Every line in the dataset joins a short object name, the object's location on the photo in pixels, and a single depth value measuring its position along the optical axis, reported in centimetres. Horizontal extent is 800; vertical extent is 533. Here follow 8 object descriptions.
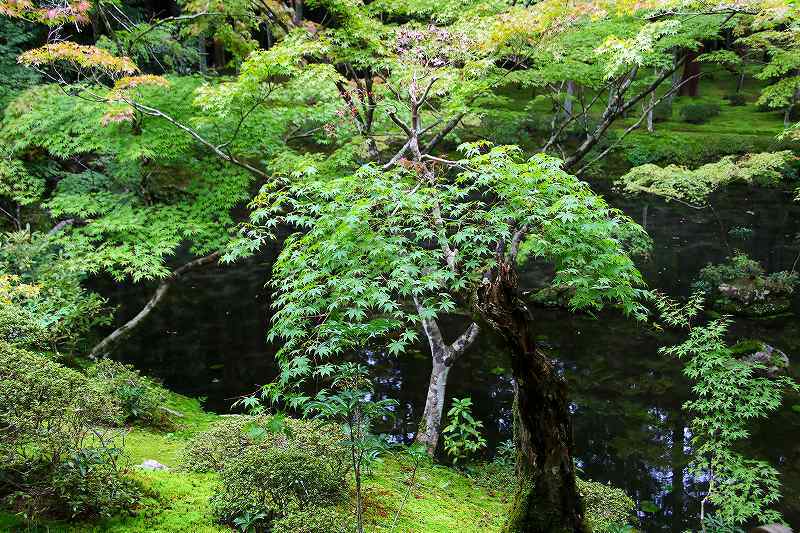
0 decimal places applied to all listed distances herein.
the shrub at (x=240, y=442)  530
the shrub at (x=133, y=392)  813
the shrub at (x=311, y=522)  410
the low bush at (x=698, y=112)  3141
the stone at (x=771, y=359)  1173
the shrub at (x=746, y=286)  1500
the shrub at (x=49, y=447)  365
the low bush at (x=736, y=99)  3434
